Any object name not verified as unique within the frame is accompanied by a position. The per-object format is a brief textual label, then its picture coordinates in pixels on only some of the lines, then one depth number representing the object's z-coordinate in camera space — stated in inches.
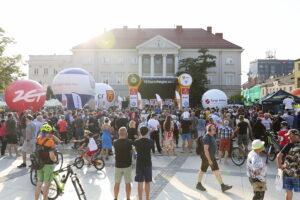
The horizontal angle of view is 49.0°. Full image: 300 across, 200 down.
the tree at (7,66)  1331.2
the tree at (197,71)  2018.9
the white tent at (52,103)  1312.4
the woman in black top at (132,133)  463.5
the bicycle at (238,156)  441.1
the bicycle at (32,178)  340.2
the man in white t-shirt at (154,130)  518.1
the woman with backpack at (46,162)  262.8
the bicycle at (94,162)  410.6
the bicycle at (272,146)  458.0
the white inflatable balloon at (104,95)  1345.0
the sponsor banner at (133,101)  996.1
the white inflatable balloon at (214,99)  1347.2
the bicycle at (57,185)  269.6
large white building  2554.1
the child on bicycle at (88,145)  404.6
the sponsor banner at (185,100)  993.0
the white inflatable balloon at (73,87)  952.3
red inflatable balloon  799.7
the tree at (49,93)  2318.2
